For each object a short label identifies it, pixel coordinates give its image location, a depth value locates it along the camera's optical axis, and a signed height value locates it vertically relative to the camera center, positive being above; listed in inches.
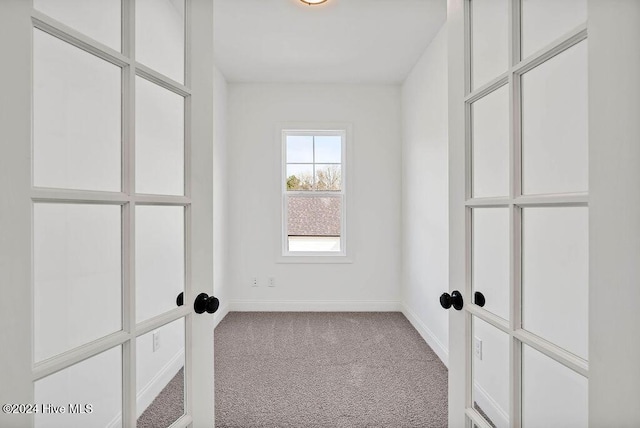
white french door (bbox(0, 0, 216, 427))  23.9 +0.2
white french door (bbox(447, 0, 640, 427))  21.2 +0.1
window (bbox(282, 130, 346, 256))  161.8 +10.9
